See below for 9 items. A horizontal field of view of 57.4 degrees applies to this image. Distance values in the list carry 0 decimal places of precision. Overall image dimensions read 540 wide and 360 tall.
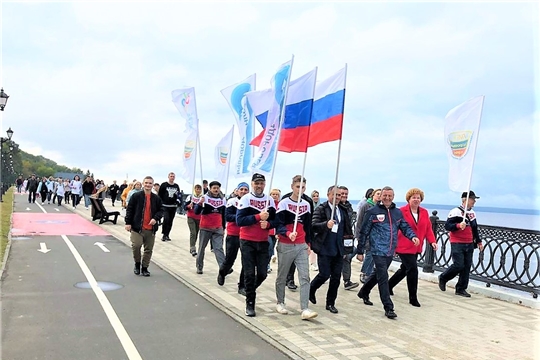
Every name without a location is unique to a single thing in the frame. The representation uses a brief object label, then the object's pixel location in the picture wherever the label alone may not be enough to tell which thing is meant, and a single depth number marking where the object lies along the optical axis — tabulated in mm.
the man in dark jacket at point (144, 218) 9375
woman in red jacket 7871
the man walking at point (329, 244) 7211
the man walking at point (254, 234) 6805
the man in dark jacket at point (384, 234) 7160
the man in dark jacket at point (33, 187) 32906
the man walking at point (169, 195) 13859
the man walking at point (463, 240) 8844
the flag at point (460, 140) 8398
